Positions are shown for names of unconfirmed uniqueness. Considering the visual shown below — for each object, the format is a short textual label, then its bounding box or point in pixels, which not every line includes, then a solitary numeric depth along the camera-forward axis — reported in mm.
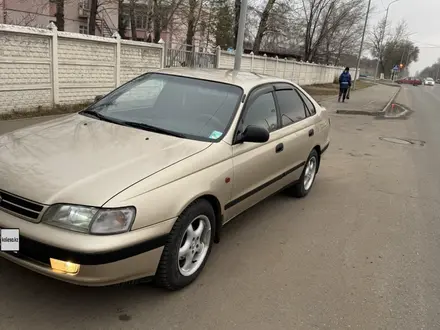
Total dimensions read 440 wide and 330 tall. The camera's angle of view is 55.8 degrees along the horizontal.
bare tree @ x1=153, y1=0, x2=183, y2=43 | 21328
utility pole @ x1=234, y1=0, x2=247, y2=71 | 11242
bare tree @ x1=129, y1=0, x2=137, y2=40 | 22602
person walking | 20219
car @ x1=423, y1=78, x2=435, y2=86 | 81519
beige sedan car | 2525
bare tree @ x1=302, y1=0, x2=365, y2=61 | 37412
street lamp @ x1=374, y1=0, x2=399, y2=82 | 73312
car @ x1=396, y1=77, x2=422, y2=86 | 79506
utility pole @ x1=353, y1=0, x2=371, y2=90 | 32231
